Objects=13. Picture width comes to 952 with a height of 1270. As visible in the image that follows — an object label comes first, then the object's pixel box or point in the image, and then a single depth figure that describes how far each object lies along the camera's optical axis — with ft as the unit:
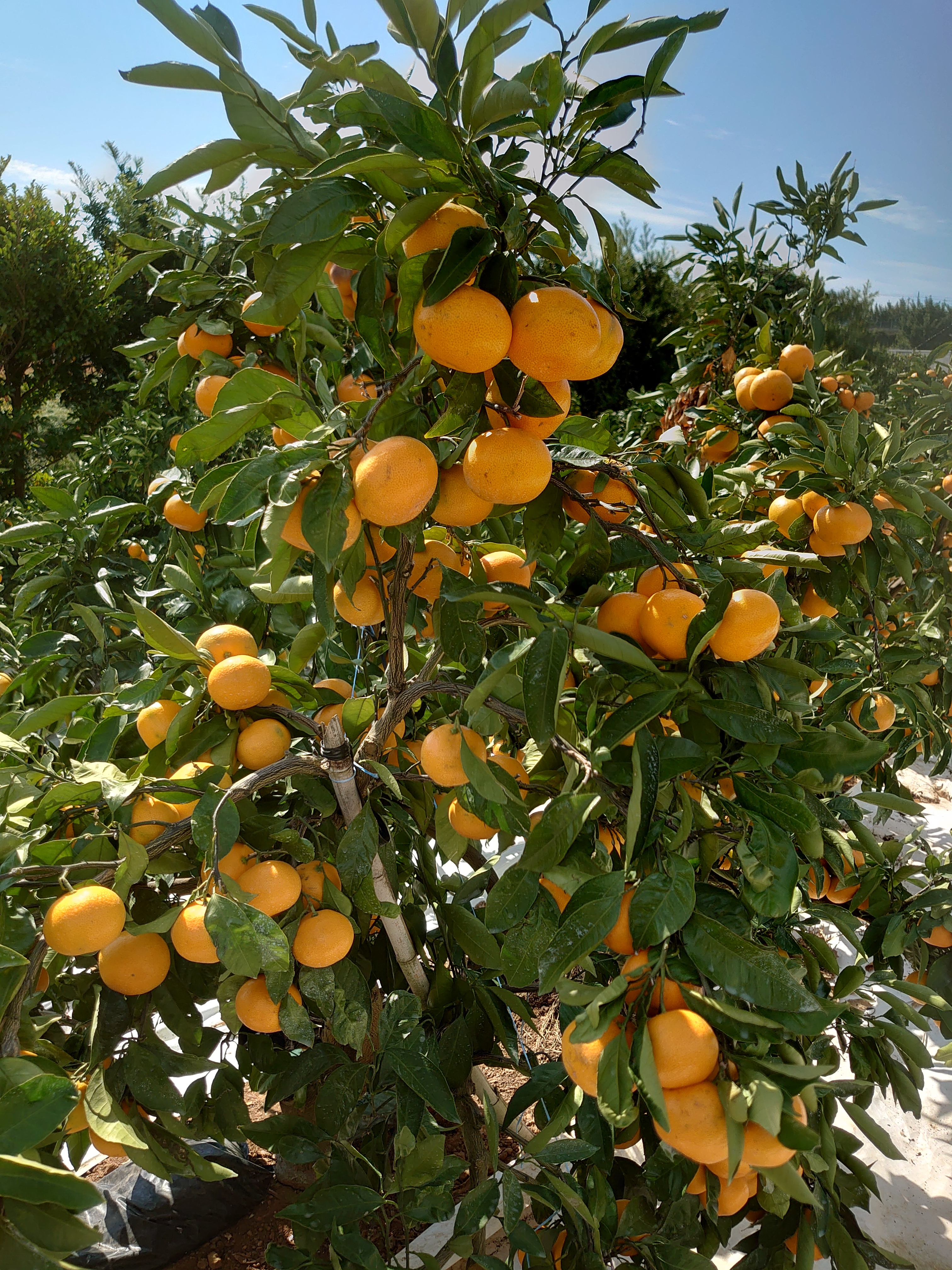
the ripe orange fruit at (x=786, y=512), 3.43
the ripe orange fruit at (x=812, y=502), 3.35
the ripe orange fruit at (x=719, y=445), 4.94
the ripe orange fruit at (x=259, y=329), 2.52
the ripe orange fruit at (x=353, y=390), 3.12
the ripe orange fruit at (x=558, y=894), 2.05
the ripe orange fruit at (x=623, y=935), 1.74
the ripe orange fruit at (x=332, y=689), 2.50
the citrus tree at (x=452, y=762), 1.45
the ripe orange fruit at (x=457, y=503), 1.80
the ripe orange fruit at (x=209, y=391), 2.76
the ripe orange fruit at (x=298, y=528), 1.60
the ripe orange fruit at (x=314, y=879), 2.30
